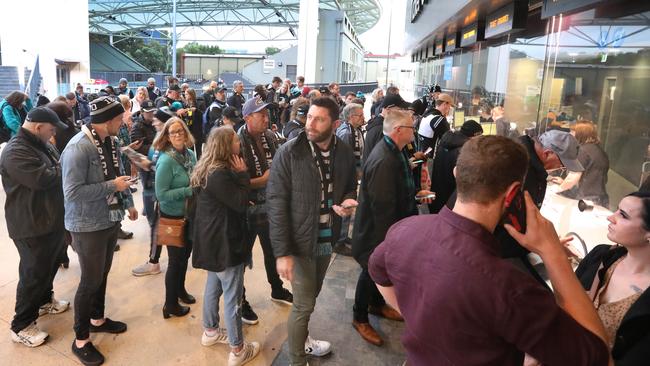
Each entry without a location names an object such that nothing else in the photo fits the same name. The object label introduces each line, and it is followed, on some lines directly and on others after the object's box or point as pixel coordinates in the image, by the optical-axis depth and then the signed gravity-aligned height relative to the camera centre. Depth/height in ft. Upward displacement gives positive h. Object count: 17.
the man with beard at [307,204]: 9.42 -2.20
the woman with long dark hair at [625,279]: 5.06 -2.21
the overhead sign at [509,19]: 19.27 +4.72
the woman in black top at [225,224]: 10.09 -2.99
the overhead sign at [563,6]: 12.64 +3.76
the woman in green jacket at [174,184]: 12.07 -2.41
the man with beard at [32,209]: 10.95 -3.11
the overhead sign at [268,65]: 118.62 +10.88
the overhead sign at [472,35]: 27.78 +5.54
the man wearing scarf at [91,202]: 10.56 -2.72
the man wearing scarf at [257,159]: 12.62 -1.63
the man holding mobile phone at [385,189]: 10.69 -1.96
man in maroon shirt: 3.89 -1.64
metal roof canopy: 142.13 +36.30
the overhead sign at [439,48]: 44.55 +7.40
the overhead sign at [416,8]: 41.01 +11.50
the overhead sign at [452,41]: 36.01 +6.50
